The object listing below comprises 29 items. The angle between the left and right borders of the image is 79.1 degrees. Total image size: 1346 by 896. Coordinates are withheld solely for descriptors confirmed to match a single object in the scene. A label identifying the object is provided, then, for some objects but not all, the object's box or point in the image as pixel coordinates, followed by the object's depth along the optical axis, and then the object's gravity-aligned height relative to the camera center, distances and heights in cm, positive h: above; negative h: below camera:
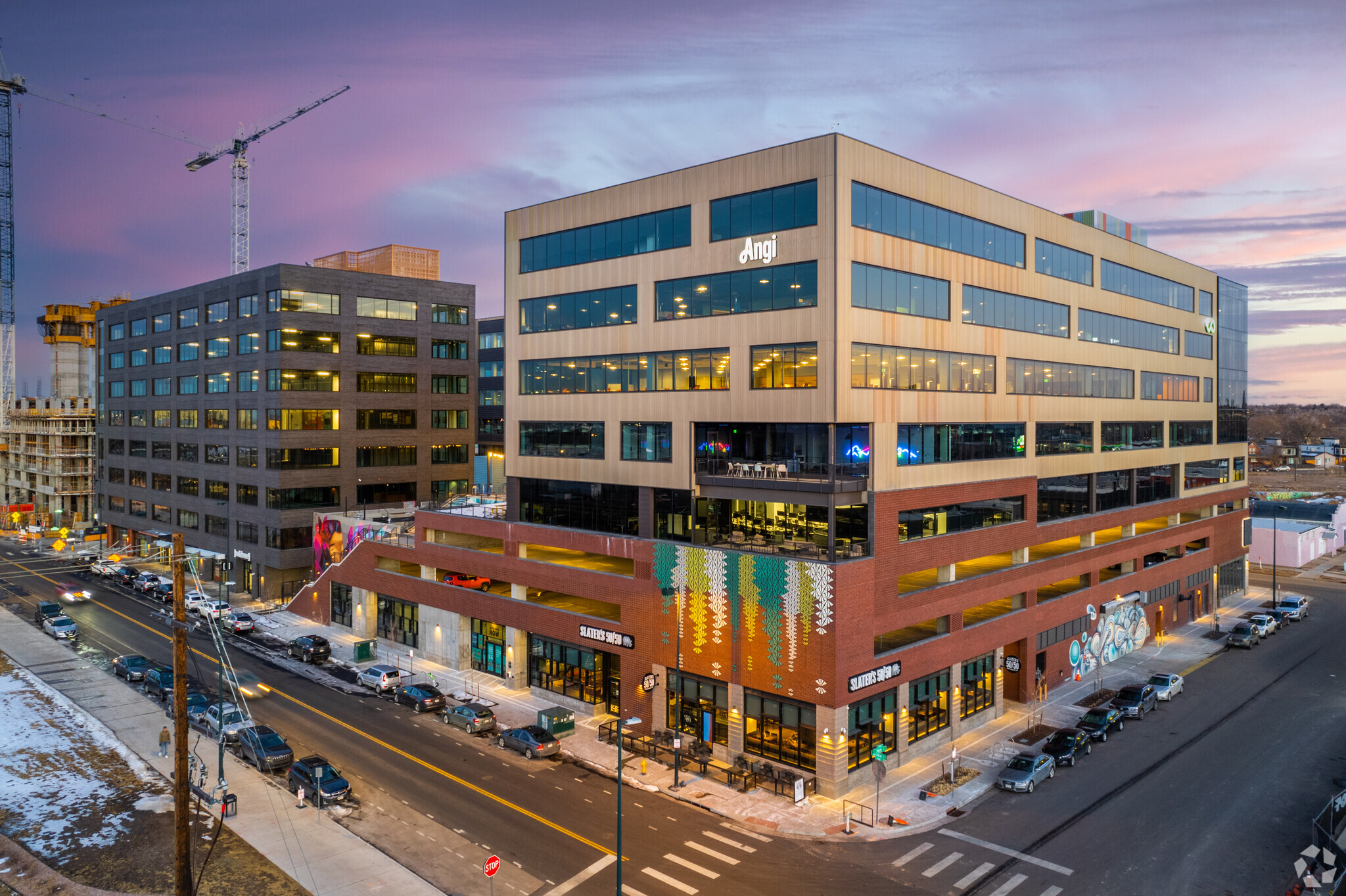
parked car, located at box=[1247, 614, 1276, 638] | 6431 -1517
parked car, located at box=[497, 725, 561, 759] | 4016 -1565
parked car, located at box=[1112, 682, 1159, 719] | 4569 -1530
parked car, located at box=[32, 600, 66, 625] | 6569 -1508
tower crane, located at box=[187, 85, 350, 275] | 13800 +4412
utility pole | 2322 -946
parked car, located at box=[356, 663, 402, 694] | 5003 -1552
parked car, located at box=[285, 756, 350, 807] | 3378 -1501
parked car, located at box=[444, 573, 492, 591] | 5719 -1084
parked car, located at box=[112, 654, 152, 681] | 5197 -1563
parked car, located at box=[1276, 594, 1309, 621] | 7056 -1516
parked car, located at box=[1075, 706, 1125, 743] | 4247 -1534
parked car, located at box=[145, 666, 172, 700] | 4828 -1550
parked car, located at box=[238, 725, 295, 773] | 3772 -1517
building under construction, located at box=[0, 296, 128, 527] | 13136 -566
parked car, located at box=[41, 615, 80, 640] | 6209 -1564
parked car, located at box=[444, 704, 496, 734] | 4328 -1556
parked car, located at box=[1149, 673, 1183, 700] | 4900 -1533
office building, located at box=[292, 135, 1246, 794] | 3878 -199
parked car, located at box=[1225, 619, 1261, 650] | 6141 -1537
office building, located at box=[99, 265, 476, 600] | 7731 +204
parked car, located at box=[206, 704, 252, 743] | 4066 -1513
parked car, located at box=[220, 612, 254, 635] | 6494 -1587
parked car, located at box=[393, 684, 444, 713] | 4656 -1561
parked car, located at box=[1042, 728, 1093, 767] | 3909 -1530
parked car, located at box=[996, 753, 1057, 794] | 3606 -1534
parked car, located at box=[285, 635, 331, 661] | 5688 -1570
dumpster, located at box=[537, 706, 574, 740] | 4238 -1535
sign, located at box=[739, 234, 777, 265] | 4053 +898
